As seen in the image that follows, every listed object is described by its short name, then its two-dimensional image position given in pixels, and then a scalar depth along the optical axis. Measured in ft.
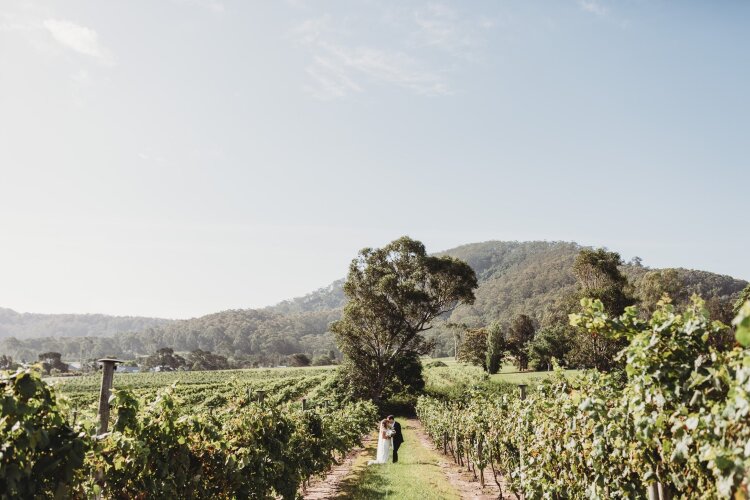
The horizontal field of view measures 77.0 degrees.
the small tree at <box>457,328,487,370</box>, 236.22
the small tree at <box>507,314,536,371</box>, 229.66
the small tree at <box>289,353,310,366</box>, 413.59
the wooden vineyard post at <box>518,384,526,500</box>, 37.27
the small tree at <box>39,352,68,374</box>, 344.94
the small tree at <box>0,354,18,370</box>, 341.13
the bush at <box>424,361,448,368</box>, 258.57
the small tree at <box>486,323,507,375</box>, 209.97
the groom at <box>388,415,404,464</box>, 52.54
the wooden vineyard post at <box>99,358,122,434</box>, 16.76
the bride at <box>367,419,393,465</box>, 52.60
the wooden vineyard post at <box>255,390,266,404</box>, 30.54
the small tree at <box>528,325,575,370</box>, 197.77
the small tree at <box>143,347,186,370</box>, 380.99
